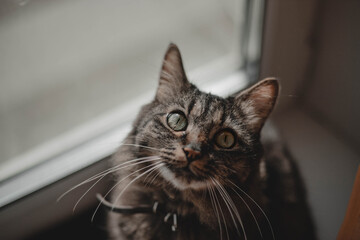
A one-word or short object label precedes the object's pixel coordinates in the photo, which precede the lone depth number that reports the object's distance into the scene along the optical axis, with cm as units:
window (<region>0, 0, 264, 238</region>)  51
